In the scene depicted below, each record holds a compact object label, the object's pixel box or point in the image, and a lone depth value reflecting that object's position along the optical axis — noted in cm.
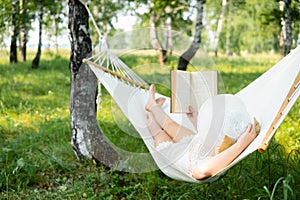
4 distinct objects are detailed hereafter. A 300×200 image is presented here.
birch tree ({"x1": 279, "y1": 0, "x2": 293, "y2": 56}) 537
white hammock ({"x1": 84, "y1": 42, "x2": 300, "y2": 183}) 155
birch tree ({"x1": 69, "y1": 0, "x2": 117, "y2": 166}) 232
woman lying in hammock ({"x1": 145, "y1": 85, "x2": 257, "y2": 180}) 164
